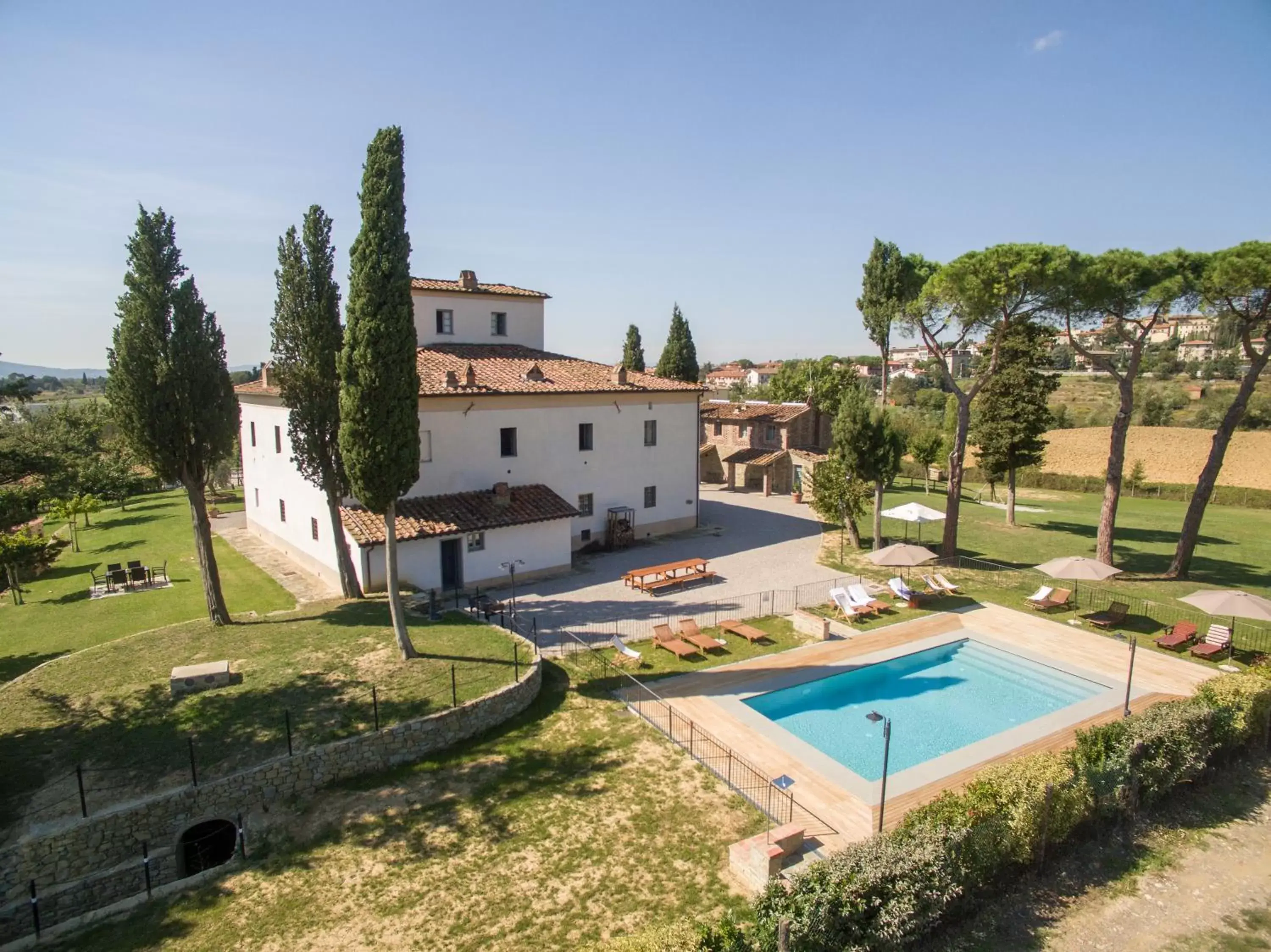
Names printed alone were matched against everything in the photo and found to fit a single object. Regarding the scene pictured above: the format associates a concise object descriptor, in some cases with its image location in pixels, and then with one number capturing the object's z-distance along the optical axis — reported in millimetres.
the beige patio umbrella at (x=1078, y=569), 19453
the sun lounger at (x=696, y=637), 18031
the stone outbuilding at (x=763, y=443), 41312
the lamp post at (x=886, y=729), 9828
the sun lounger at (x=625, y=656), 17000
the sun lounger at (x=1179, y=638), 18078
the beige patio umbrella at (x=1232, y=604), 16406
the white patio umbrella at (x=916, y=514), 25859
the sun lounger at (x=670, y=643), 17389
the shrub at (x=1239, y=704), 13117
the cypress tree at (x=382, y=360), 14633
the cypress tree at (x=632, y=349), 49469
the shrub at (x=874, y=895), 7965
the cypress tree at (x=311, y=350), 17797
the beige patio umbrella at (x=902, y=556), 21297
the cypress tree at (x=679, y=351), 48219
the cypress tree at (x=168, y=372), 15922
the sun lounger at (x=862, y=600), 20812
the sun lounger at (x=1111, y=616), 19922
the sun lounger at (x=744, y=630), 18500
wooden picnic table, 22891
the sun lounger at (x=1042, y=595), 21422
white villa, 22578
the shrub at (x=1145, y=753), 11344
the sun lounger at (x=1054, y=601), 21156
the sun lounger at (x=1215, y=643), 17422
